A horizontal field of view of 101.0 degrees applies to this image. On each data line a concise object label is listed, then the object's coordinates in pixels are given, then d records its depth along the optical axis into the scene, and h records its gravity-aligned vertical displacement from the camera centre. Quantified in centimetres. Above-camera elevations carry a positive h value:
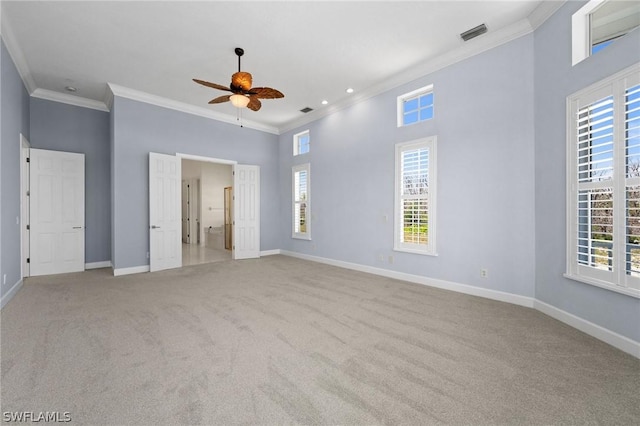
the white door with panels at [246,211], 664 +1
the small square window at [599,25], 275 +198
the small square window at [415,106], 440 +184
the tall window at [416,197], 421 +26
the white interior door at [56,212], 489 -2
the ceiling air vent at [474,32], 341 +239
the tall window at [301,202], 661 +25
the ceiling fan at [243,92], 341 +164
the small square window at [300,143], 692 +183
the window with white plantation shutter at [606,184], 225 +27
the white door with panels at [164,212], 525 -1
